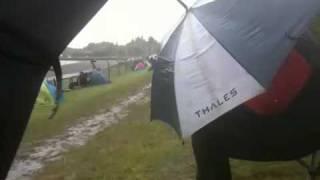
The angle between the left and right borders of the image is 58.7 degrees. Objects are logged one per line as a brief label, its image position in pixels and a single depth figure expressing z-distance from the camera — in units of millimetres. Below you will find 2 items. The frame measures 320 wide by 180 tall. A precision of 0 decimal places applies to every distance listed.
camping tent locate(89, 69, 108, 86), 15065
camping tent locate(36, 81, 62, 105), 6819
